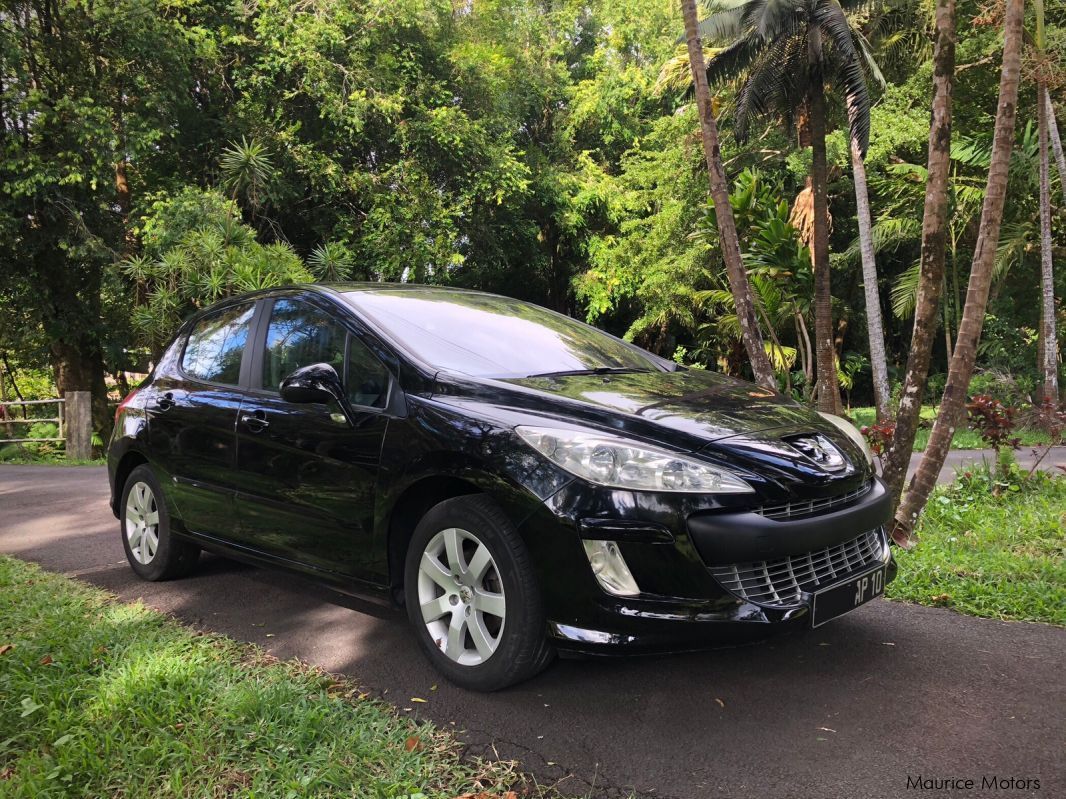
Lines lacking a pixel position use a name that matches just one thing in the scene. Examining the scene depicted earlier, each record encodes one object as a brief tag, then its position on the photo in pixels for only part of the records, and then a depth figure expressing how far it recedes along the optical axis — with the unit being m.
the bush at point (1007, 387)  14.78
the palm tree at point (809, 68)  12.19
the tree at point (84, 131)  13.12
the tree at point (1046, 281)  13.52
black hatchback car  2.60
